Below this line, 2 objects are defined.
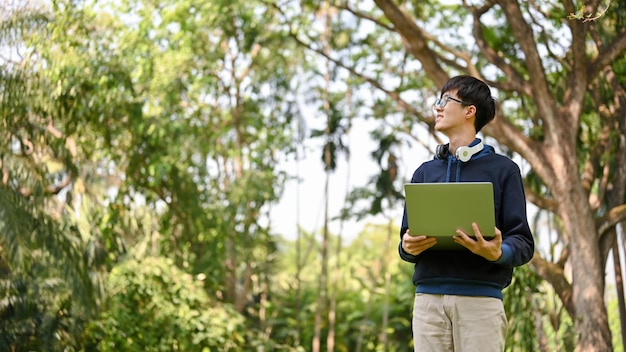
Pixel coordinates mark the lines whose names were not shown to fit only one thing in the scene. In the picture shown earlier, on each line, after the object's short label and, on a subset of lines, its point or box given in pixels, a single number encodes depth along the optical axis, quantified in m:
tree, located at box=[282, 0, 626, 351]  7.11
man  2.21
